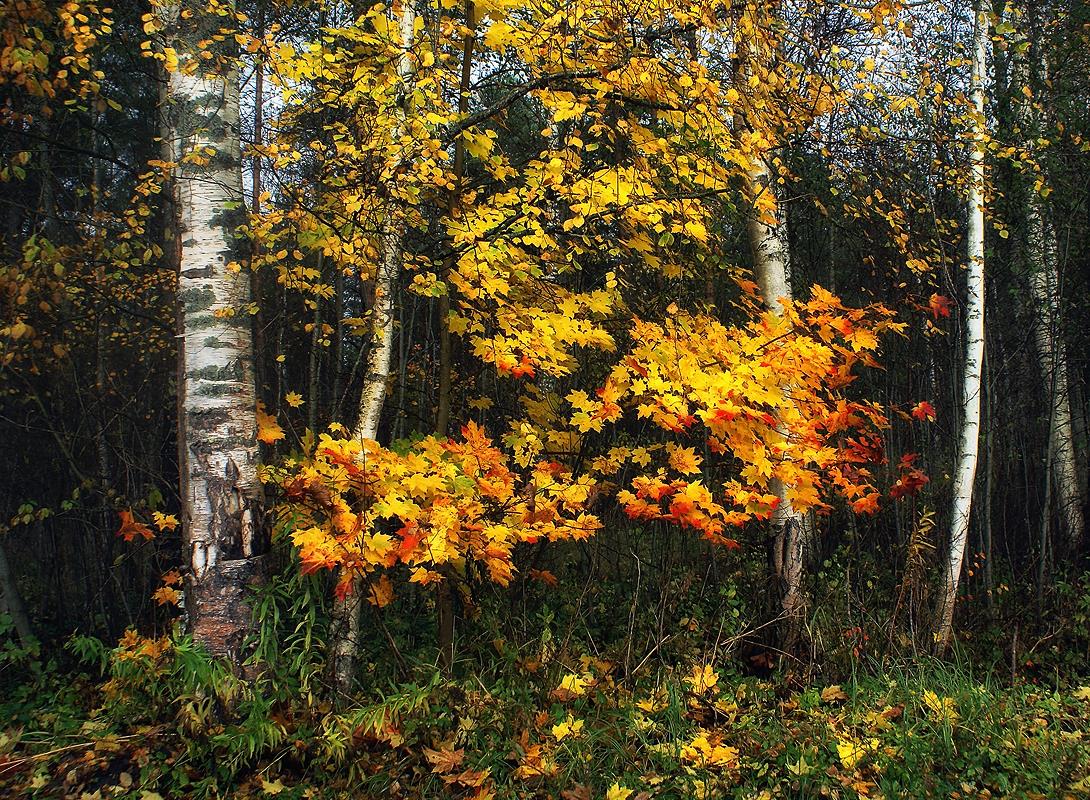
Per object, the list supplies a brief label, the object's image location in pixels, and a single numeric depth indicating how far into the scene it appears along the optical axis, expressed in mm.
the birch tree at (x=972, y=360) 5770
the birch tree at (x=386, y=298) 4621
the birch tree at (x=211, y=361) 3906
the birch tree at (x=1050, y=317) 7219
